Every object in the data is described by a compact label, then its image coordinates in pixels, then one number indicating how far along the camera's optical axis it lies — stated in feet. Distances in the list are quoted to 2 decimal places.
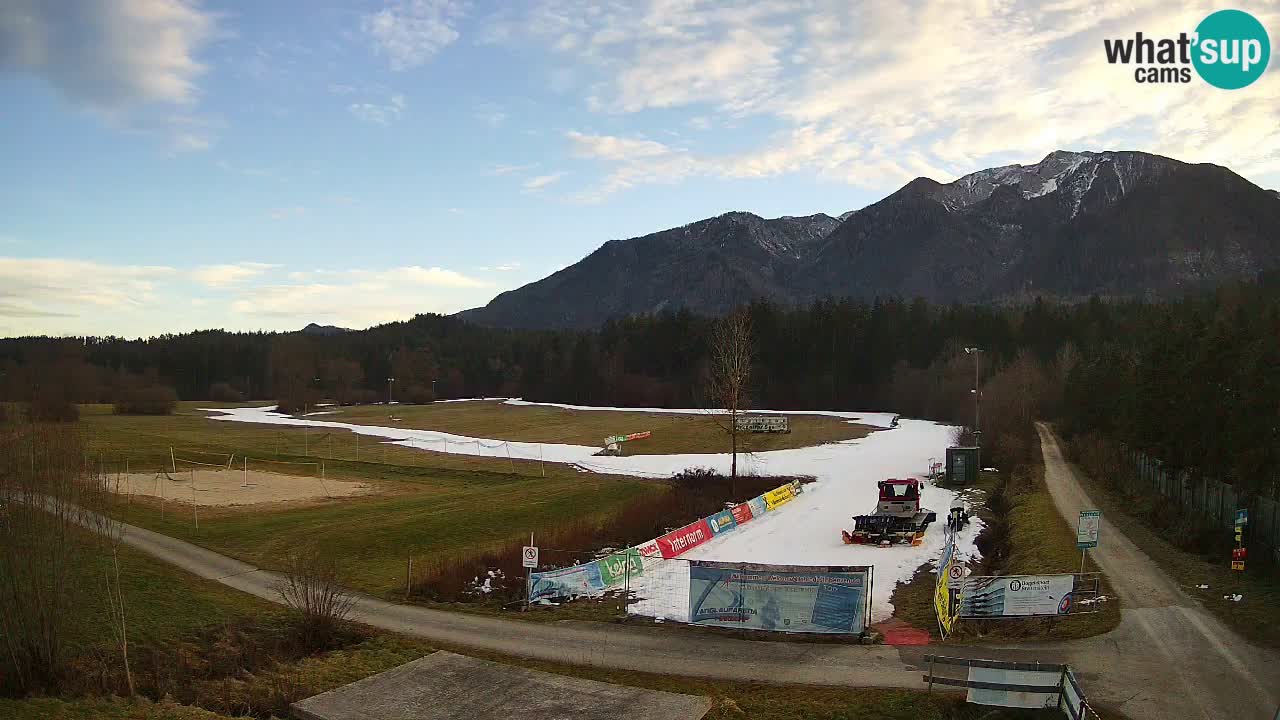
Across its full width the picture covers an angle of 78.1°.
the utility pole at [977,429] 188.65
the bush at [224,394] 599.16
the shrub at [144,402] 426.51
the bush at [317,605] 64.13
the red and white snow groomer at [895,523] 107.76
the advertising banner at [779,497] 137.90
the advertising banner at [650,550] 96.32
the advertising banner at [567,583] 78.95
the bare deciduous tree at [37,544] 48.21
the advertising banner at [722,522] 115.65
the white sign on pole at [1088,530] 70.18
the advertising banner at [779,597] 64.75
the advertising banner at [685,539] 101.14
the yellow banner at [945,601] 64.64
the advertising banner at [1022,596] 66.23
